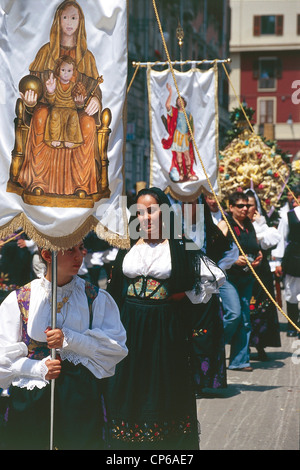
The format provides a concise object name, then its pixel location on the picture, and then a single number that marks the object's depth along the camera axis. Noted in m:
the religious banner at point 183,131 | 10.25
